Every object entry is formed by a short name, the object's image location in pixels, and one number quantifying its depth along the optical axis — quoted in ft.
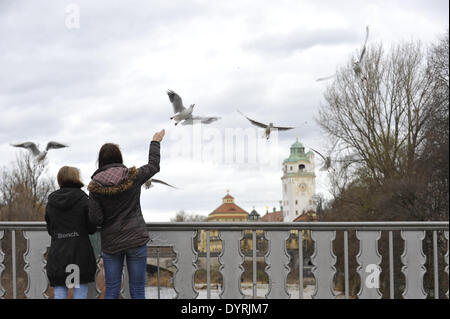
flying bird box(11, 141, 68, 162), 49.14
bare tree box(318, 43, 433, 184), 177.18
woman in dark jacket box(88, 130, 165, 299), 32.97
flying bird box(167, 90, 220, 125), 44.85
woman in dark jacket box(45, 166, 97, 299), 33.39
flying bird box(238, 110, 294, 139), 52.32
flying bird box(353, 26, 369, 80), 93.17
